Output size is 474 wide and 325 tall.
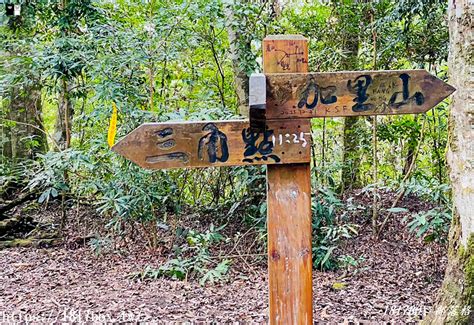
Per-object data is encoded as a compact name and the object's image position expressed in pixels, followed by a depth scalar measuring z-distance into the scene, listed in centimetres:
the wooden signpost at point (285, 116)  177
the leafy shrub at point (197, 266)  385
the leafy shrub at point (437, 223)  344
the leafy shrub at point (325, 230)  400
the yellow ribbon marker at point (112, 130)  286
